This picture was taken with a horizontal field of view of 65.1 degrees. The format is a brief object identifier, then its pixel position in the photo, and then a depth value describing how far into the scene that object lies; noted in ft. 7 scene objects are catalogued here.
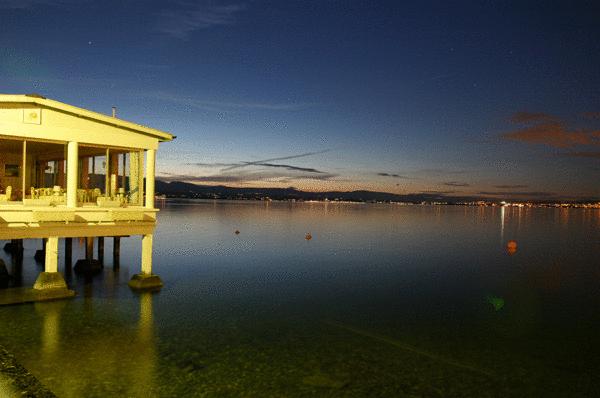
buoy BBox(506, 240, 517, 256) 192.18
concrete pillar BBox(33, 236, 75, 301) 66.13
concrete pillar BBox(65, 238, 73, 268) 97.19
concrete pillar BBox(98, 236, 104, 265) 103.89
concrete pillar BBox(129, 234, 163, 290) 77.87
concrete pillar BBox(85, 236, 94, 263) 99.96
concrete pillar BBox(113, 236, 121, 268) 106.95
